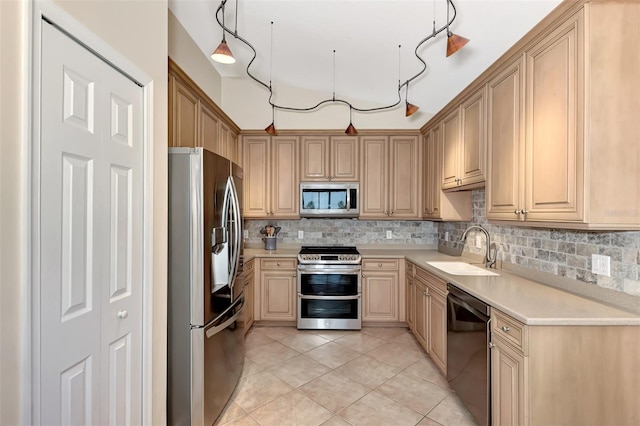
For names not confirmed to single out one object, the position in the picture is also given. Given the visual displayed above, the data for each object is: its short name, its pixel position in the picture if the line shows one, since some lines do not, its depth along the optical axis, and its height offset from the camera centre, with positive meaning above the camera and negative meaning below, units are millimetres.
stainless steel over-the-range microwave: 3811 +161
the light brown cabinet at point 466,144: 2377 +601
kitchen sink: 2598 -519
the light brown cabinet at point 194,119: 2299 +860
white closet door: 1009 -107
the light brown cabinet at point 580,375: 1445 -784
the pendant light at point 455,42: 1485 +843
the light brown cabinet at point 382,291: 3600 -951
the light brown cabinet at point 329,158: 3900 +696
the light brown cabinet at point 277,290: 3645 -951
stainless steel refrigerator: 1790 -447
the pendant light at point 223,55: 1805 +956
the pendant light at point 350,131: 3388 +921
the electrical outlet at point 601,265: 1662 -296
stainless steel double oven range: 3533 -959
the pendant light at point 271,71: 3132 +1649
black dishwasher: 1780 -922
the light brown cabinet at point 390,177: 3877 +448
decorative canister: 3980 -404
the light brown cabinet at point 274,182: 3910 +384
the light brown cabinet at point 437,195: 3207 +192
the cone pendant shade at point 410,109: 2703 +927
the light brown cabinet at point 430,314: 2486 -949
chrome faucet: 2723 -413
